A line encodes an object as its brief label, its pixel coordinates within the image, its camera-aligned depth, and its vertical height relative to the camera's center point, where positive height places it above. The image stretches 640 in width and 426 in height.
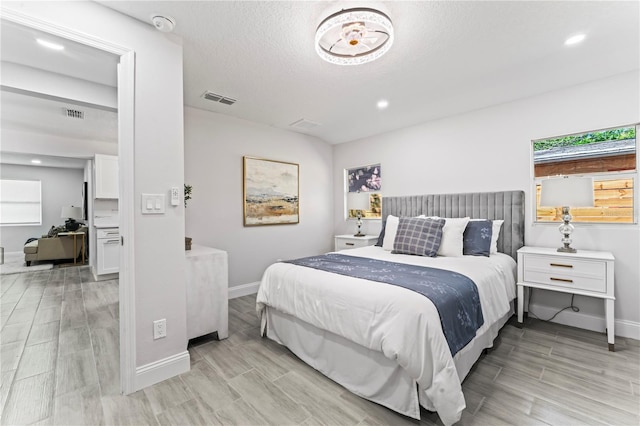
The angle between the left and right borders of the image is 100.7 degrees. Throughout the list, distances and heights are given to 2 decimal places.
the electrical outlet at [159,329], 1.88 -0.83
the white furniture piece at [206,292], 2.33 -0.73
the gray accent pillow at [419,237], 2.88 -0.29
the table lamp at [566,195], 2.47 +0.15
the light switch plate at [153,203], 1.85 +0.06
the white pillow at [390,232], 3.34 -0.27
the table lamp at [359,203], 4.53 +0.15
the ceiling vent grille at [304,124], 3.99 +1.37
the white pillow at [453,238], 2.87 -0.30
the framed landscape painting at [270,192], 3.97 +0.32
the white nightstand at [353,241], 4.27 -0.49
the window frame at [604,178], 2.54 +0.34
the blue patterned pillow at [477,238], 2.87 -0.30
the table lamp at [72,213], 6.60 -0.02
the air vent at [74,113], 3.52 +1.36
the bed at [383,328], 1.41 -0.77
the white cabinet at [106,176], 4.89 +0.68
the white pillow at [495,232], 3.01 -0.24
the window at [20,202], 6.91 +0.28
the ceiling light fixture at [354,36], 1.68 +1.24
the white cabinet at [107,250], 4.63 -0.67
